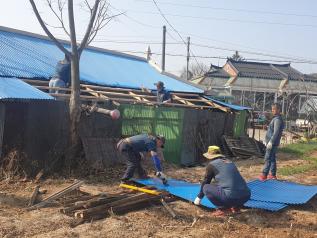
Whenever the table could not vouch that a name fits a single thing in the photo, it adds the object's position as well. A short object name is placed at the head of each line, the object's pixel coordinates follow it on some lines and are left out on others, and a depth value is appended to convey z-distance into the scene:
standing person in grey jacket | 8.21
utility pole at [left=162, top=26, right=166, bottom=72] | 24.36
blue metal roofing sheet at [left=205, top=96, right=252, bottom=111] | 12.29
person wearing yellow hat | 5.55
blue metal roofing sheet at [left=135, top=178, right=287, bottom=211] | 6.07
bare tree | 7.87
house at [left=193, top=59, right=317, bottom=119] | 29.47
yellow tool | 6.27
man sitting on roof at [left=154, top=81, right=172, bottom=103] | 11.20
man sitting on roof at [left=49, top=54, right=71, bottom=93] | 9.37
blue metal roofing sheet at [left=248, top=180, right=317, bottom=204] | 6.48
